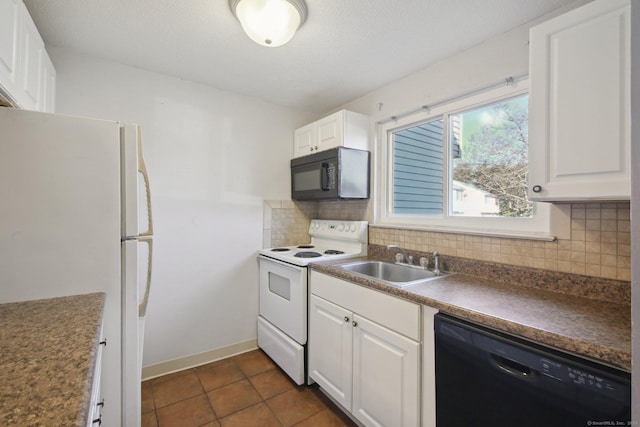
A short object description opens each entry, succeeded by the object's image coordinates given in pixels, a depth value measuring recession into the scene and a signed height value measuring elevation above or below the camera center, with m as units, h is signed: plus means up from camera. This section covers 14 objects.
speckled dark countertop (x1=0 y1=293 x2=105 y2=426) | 0.54 -0.38
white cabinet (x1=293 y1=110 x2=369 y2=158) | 2.33 +0.68
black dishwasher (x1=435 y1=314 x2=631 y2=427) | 0.80 -0.55
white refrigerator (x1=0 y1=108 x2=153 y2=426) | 1.08 -0.05
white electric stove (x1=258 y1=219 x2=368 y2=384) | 2.04 -0.58
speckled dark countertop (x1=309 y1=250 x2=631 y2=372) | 0.87 -0.38
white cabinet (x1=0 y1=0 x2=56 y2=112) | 1.07 +0.66
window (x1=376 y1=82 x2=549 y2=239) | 1.65 +0.31
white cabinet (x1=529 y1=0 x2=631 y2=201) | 1.00 +0.41
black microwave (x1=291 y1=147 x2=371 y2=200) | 2.30 +0.31
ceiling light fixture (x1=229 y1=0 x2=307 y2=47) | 1.36 +0.95
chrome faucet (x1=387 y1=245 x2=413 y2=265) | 2.05 -0.31
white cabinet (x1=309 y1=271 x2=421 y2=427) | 1.33 -0.75
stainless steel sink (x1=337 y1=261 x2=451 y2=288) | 1.93 -0.42
